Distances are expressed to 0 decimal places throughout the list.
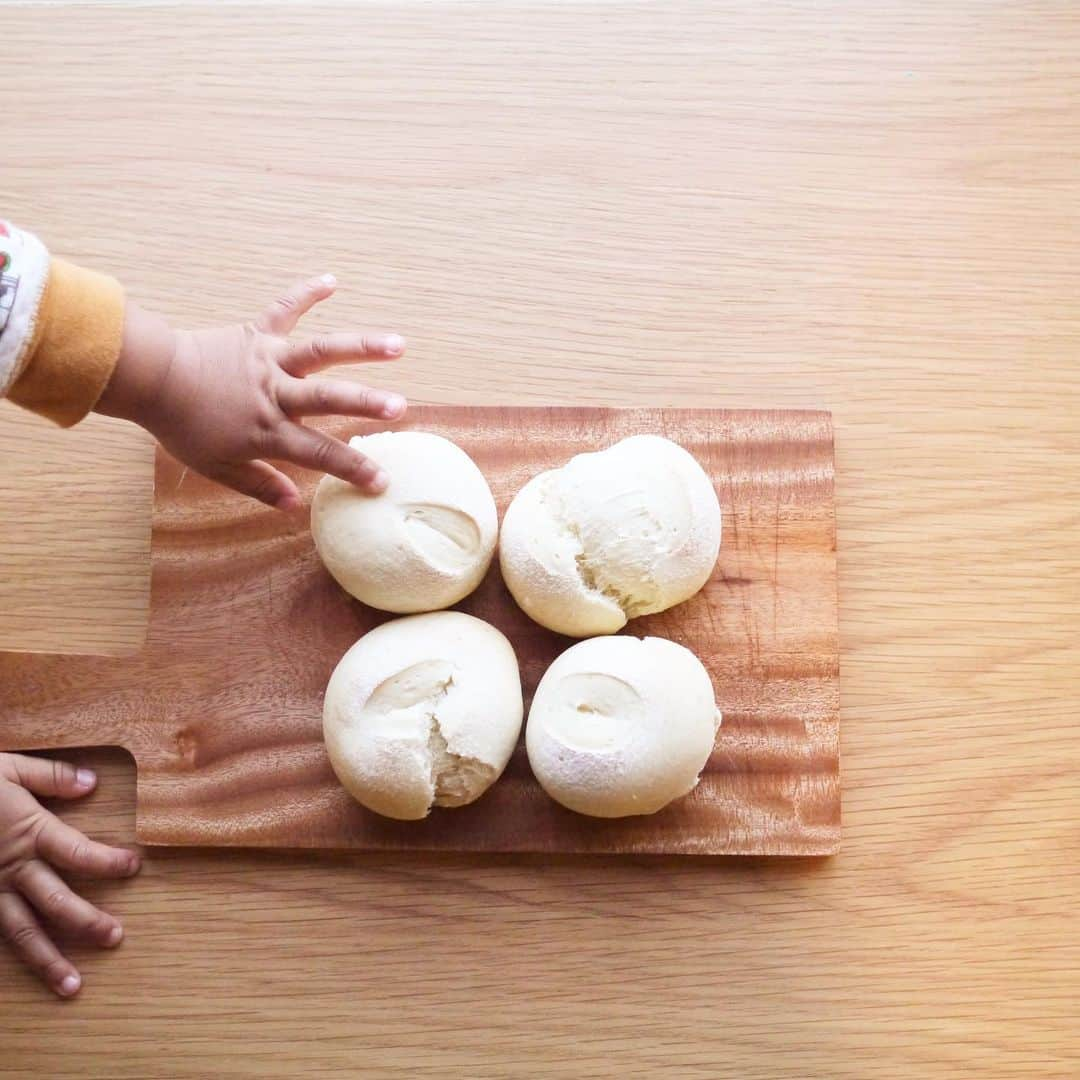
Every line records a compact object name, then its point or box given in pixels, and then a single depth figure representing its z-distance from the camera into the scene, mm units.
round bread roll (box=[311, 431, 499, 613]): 890
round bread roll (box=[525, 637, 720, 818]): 860
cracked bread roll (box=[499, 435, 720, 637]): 889
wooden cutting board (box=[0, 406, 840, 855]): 943
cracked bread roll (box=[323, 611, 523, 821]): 873
